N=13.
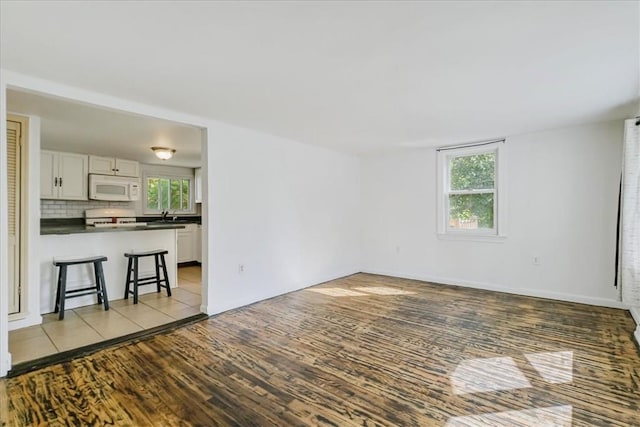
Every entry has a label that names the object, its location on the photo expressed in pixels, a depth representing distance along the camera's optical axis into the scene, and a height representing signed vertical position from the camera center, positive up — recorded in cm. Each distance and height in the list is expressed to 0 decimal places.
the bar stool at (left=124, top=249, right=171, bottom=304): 395 -84
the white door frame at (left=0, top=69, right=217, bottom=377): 224 +65
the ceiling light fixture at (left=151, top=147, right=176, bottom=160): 475 +96
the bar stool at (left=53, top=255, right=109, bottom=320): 338 -86
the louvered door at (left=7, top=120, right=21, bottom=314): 303 +1
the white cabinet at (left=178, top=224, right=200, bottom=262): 664 -70
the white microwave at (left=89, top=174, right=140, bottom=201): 549 +47
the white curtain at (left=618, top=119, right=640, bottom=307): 302 -2
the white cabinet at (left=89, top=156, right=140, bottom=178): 554 +88
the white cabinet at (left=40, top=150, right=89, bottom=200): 502 +62
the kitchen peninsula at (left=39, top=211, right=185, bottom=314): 358 -51
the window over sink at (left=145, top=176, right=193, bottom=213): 672 +42
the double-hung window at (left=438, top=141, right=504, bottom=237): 457 +37
